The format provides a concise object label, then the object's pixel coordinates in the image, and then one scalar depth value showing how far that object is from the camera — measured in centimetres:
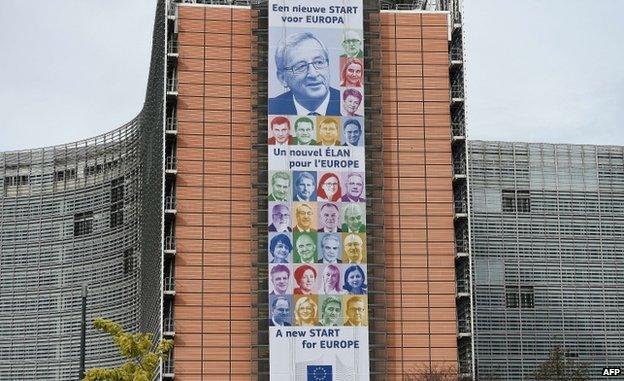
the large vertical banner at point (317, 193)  7212
